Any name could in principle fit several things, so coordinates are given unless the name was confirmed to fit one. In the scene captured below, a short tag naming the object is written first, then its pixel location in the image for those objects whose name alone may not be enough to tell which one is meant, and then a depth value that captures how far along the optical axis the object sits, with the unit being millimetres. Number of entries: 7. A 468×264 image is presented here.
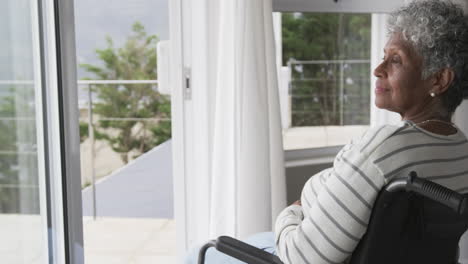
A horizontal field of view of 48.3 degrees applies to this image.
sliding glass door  1481
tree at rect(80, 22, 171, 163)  6137
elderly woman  1150
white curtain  2379
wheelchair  1089
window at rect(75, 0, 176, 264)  3547
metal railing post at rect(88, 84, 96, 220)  4043
